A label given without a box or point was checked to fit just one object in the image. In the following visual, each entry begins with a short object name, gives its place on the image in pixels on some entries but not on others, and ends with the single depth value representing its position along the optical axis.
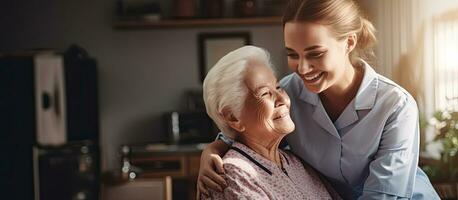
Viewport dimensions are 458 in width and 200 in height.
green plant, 3.79
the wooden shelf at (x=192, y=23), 5.72
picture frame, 5.93
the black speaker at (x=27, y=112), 5.08
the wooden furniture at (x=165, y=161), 5.30
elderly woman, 1.65
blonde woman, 1.63
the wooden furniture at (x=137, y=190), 2.88
